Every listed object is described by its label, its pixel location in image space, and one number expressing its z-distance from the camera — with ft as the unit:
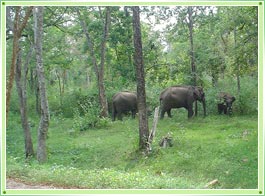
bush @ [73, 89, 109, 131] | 60.13
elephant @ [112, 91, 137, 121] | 70.33
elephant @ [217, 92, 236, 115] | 60.80
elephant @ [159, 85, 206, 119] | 63.41
